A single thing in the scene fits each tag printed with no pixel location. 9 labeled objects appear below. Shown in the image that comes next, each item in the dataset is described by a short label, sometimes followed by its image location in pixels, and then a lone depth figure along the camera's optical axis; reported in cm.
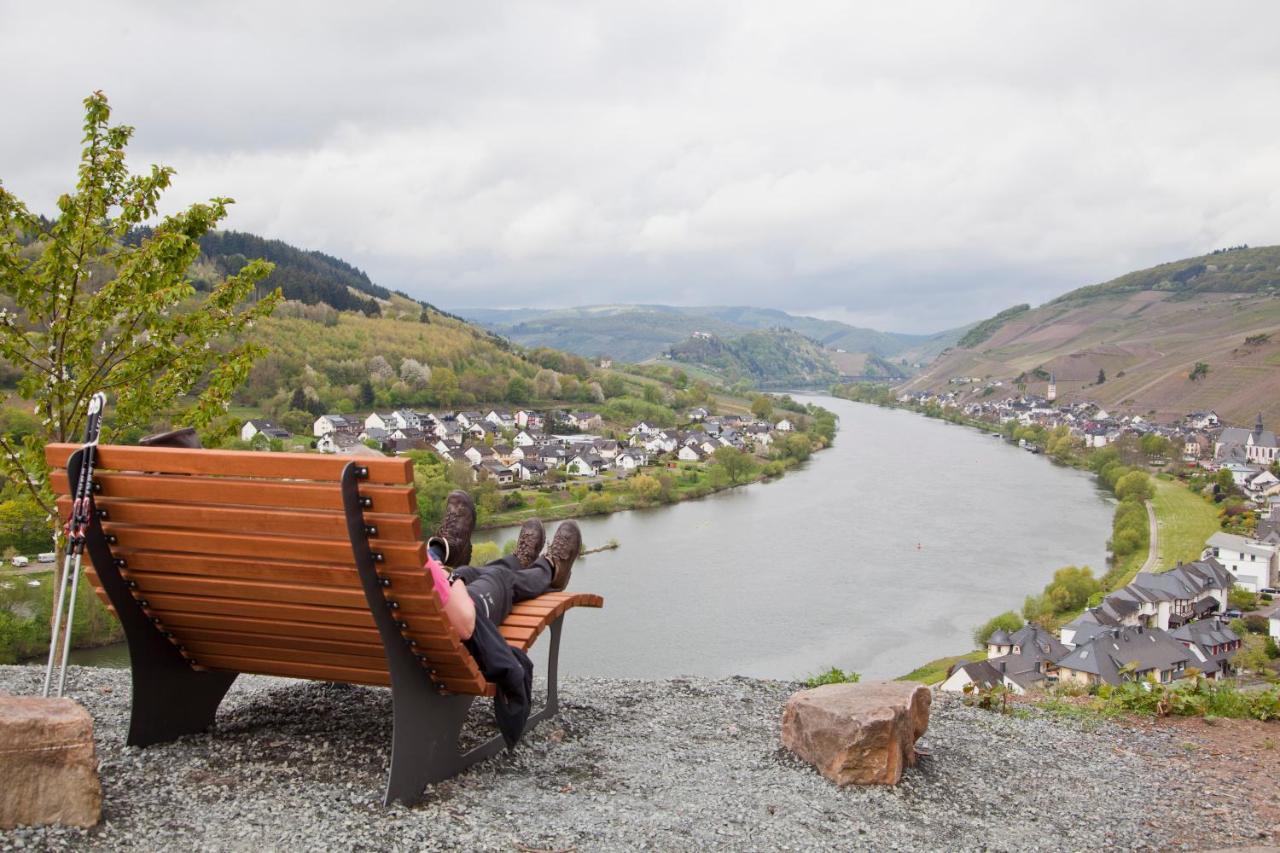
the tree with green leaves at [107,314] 538
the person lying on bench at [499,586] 369
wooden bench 305
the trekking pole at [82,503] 322
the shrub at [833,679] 644
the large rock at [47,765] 294
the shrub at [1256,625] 3232
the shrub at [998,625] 2483
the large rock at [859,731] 433
